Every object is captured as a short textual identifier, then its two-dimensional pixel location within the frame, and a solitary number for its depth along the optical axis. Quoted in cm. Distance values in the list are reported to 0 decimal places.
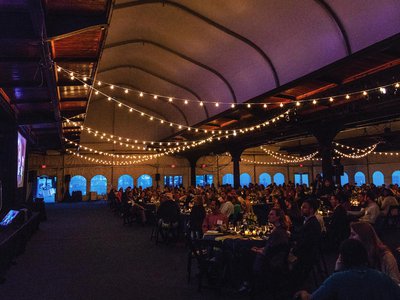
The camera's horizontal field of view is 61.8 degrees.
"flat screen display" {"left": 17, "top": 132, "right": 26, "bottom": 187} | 941
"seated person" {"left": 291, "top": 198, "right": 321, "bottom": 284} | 409
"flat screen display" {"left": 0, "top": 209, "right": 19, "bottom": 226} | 695
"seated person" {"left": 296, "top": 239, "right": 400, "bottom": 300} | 196
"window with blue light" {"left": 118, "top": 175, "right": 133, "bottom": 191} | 2545
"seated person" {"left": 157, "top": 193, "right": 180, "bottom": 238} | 826
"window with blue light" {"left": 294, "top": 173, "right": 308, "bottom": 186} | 2963
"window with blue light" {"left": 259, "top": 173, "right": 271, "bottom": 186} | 2922
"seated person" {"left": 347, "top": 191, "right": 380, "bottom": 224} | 716
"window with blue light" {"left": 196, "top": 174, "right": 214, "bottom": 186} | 2781
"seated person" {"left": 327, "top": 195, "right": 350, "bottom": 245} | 659
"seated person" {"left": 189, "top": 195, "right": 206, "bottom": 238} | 691
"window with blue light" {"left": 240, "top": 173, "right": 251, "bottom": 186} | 2850
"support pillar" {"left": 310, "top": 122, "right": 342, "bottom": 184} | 1147
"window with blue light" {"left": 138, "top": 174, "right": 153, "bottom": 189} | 2608
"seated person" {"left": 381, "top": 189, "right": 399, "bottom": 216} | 978
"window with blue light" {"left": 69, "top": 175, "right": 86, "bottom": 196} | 2466
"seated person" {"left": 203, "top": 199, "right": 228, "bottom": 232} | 646
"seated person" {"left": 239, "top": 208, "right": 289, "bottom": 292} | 412
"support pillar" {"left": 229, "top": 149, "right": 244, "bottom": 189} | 1825
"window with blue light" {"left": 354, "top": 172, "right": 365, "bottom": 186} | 2466
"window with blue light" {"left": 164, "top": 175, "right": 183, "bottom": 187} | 2645
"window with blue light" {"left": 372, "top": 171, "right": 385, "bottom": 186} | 2351
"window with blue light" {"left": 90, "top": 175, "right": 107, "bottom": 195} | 2505
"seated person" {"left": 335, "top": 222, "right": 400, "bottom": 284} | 273
